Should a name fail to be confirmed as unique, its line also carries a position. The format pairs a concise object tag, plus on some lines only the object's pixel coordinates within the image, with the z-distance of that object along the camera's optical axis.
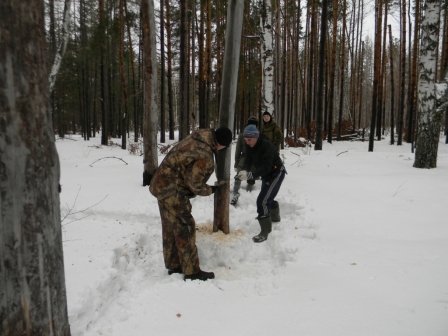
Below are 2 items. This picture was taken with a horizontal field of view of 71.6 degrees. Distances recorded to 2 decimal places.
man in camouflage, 3.35
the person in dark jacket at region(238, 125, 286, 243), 4.65
